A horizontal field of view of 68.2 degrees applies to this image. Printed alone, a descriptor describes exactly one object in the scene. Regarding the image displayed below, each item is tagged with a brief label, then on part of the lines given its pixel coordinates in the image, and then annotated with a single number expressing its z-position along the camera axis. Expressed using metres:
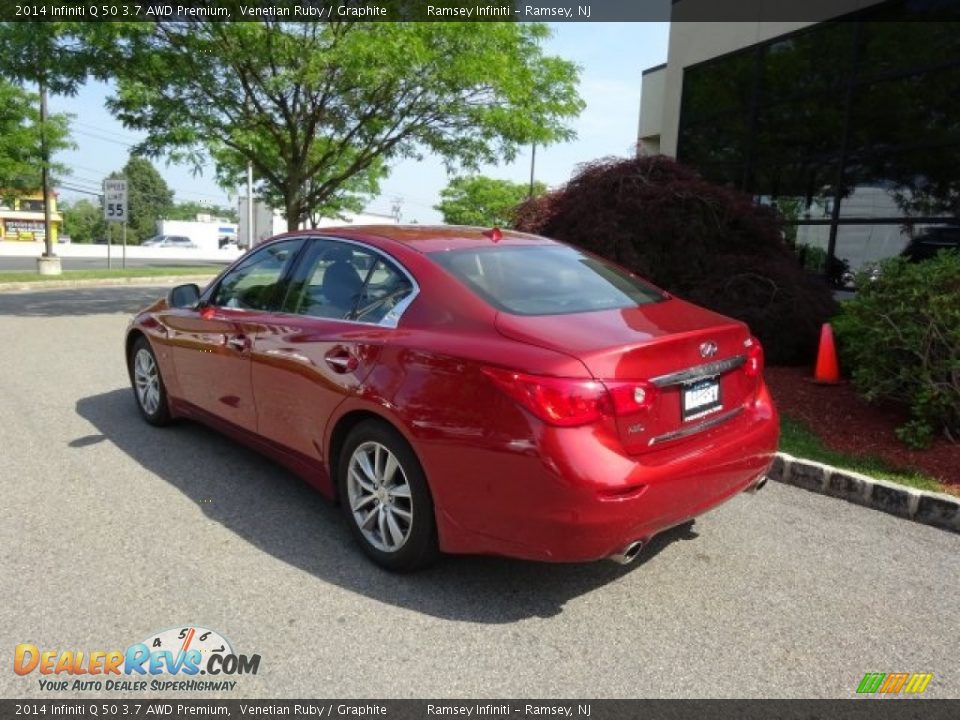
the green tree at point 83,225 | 94.33
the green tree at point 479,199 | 38.75
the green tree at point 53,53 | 10.03
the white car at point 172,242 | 58.78
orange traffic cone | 6.45
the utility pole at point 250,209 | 25.94
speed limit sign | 19.58
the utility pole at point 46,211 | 19.12
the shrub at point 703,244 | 7.06
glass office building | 9.51
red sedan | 2.67
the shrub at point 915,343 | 4.71
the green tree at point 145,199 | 100.56
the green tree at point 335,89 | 10.77
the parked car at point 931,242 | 9.26
